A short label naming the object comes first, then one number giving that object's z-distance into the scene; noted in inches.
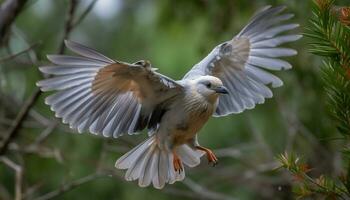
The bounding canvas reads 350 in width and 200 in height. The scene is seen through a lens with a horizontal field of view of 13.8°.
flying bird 257.4
